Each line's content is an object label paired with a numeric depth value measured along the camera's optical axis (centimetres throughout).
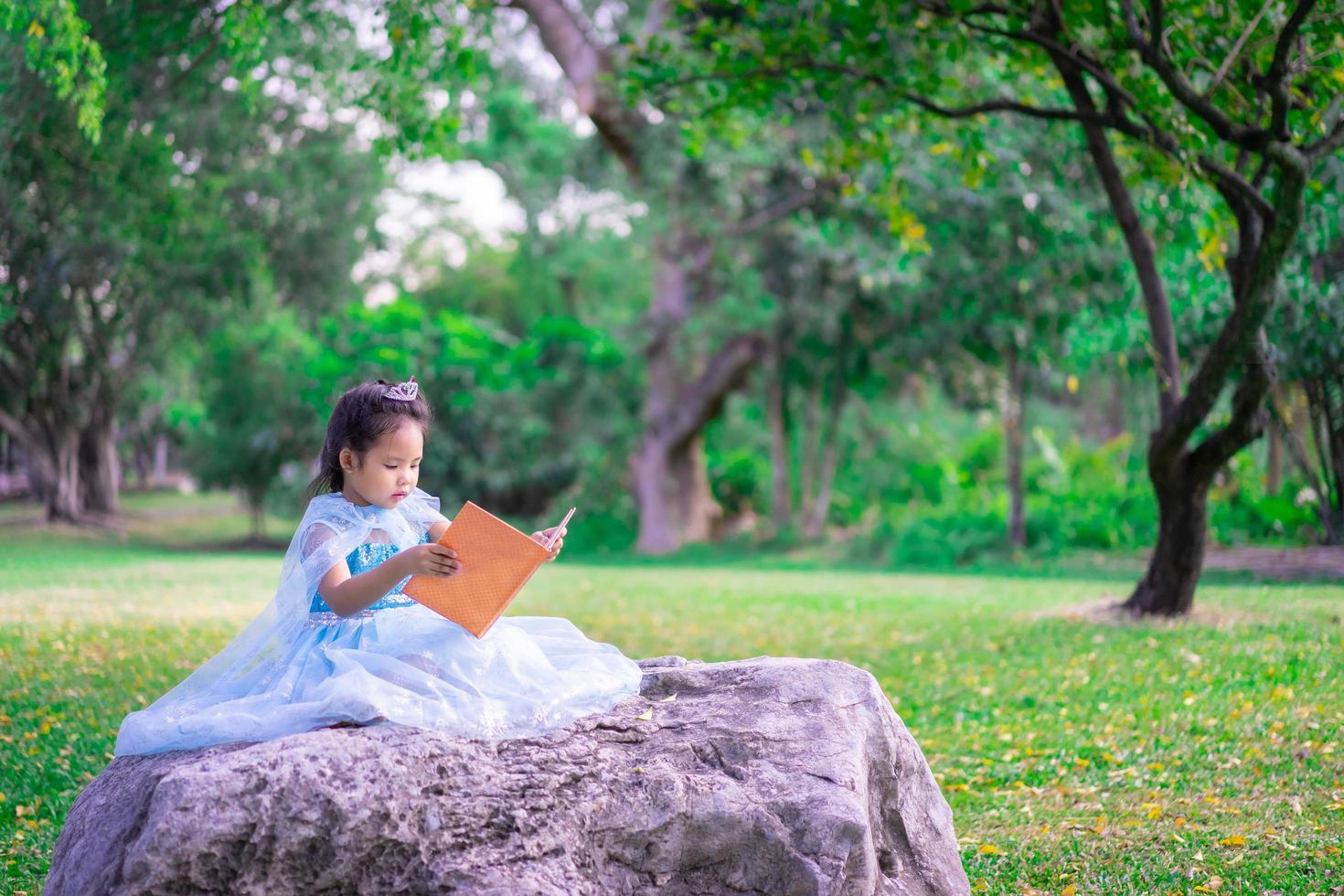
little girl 348
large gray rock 309
